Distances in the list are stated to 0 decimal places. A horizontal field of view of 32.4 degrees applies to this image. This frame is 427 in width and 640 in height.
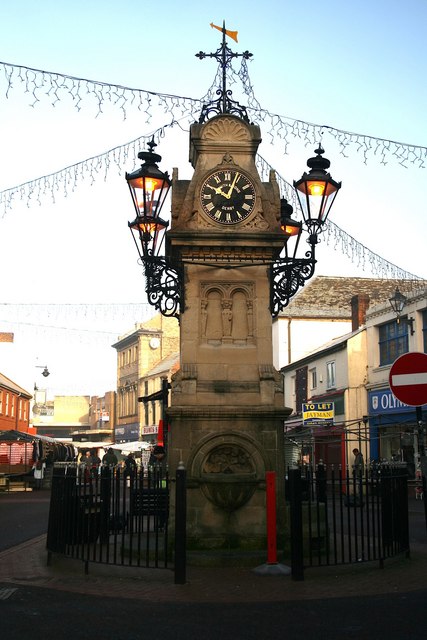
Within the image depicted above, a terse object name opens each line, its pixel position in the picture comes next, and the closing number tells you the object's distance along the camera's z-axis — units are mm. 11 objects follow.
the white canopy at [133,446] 46750
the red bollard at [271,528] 9289
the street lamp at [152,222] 11805
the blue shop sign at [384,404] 31191
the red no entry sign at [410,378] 9477
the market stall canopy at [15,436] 35531
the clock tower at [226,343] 10555
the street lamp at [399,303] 30103
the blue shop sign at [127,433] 75812
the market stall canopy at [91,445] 56122
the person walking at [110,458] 30992
